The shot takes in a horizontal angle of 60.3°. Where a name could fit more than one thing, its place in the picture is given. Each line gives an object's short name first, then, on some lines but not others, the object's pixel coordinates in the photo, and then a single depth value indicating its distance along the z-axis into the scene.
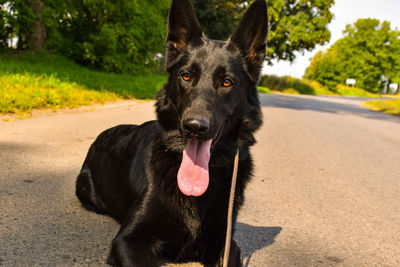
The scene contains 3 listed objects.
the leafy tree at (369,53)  68.50
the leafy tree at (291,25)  27.01
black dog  2.19
